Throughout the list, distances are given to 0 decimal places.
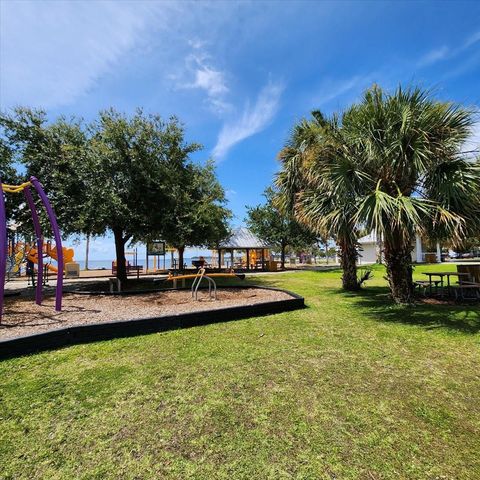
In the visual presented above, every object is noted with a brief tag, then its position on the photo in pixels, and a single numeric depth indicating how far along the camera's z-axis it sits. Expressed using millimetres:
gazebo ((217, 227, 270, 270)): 30562
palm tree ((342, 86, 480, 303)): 7020
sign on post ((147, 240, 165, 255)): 27744
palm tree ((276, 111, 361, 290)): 8258
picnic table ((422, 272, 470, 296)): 9844
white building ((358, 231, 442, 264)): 36875
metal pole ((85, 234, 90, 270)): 36300
